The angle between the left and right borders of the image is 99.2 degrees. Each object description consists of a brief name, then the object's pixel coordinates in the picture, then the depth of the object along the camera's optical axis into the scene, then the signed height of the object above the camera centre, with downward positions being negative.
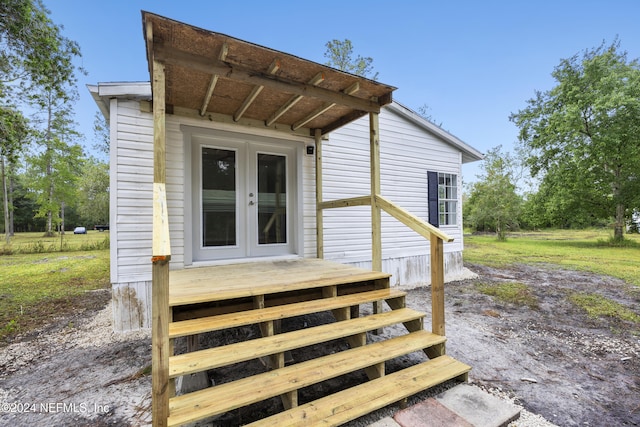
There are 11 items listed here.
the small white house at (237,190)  3.48 +0.46
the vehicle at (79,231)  24.45 -0.83
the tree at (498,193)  15.59 +1.34
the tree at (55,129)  5.16 +2.93
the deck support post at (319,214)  4.55 +0.07
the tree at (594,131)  11.93 +3.99
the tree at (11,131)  4.57 +1.61
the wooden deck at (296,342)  1.69 -0.95
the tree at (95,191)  21.31 +2.61
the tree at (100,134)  15.94 +5.21
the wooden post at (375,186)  3.34 +0.39
